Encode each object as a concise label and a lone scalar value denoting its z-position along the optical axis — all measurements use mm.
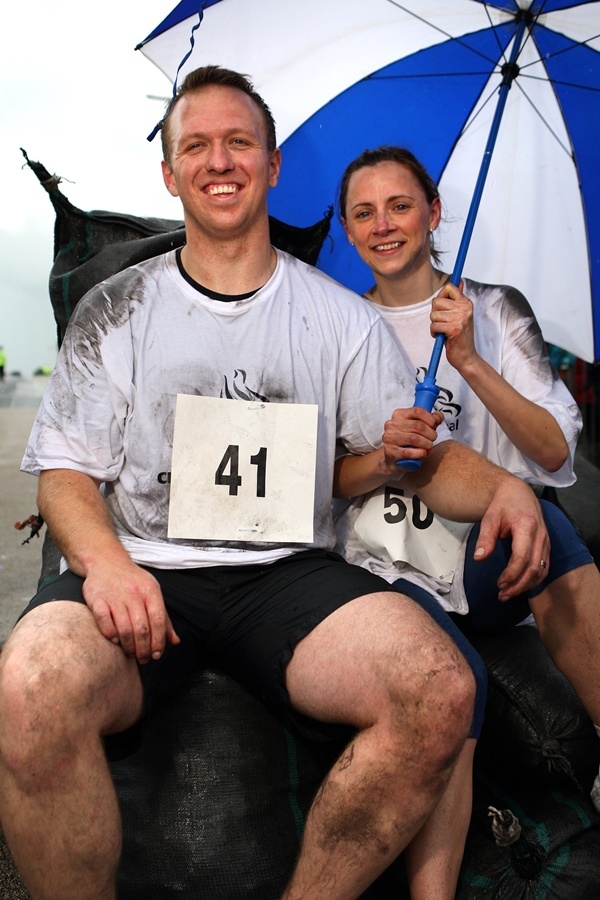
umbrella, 3010
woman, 2299
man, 1670
